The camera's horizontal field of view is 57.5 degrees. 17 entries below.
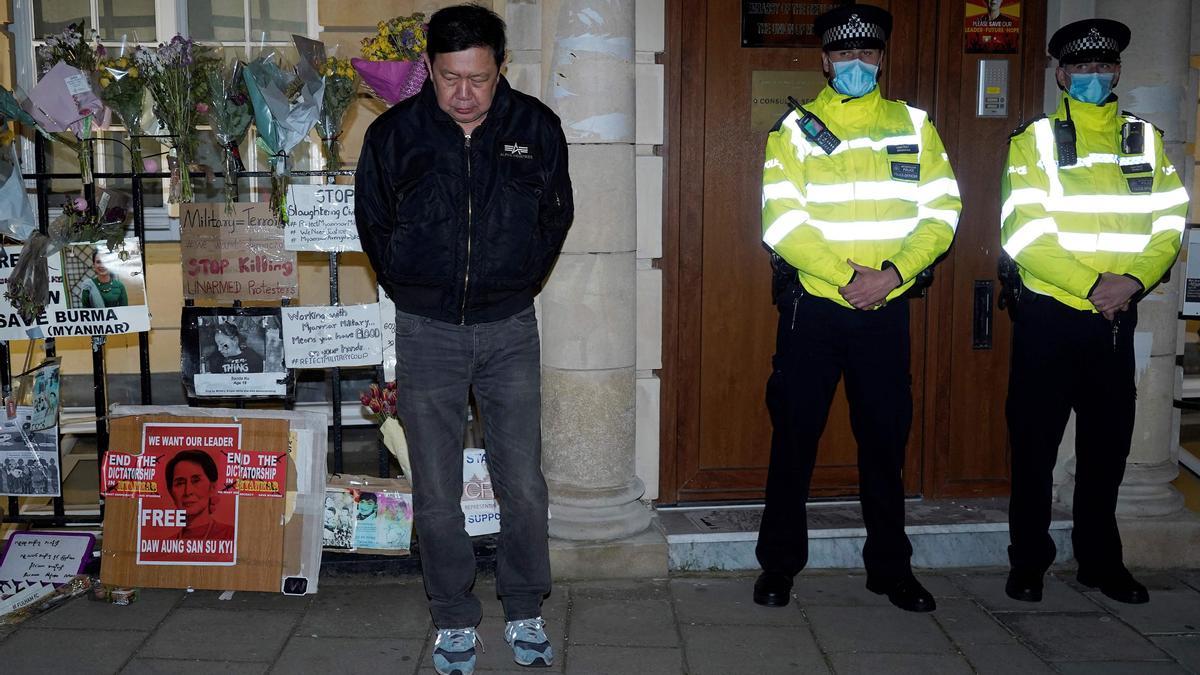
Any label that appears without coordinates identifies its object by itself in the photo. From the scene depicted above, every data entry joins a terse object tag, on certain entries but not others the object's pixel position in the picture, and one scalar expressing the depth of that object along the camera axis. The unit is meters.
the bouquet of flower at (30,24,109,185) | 4.42
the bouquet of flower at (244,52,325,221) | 4.48
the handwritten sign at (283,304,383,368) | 4.71
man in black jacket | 3.65
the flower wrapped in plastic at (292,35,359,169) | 4.51
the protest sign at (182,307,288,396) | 4.73
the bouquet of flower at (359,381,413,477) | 4.71
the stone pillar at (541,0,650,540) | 4.65
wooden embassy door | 5.06
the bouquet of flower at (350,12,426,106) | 4.43
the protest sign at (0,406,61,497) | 4.68
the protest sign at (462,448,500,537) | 4.76
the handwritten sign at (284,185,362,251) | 4.63
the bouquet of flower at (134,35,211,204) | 4.44
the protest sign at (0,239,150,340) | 4.61
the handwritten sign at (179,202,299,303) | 4.66
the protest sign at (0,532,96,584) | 4.57
